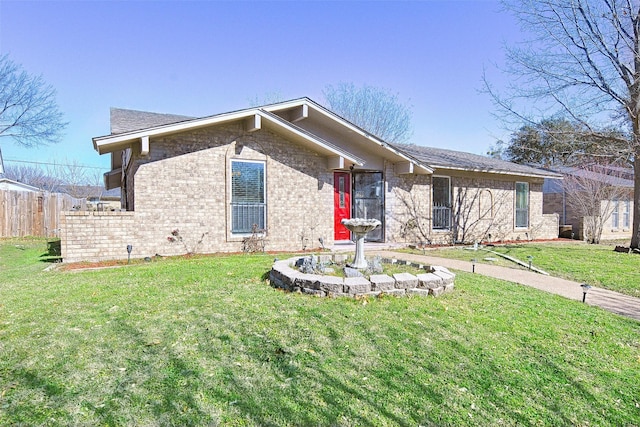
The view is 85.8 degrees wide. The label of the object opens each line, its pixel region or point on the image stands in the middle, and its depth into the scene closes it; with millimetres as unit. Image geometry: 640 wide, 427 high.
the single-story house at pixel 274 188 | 8648
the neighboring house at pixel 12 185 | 22616
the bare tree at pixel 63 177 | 32969
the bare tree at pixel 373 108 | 26594
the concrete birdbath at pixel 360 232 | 6004
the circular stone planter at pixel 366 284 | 4996
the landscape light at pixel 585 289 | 5459
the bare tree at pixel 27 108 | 18719
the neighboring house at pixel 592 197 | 17000
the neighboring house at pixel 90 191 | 30348
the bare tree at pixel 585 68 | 11680
